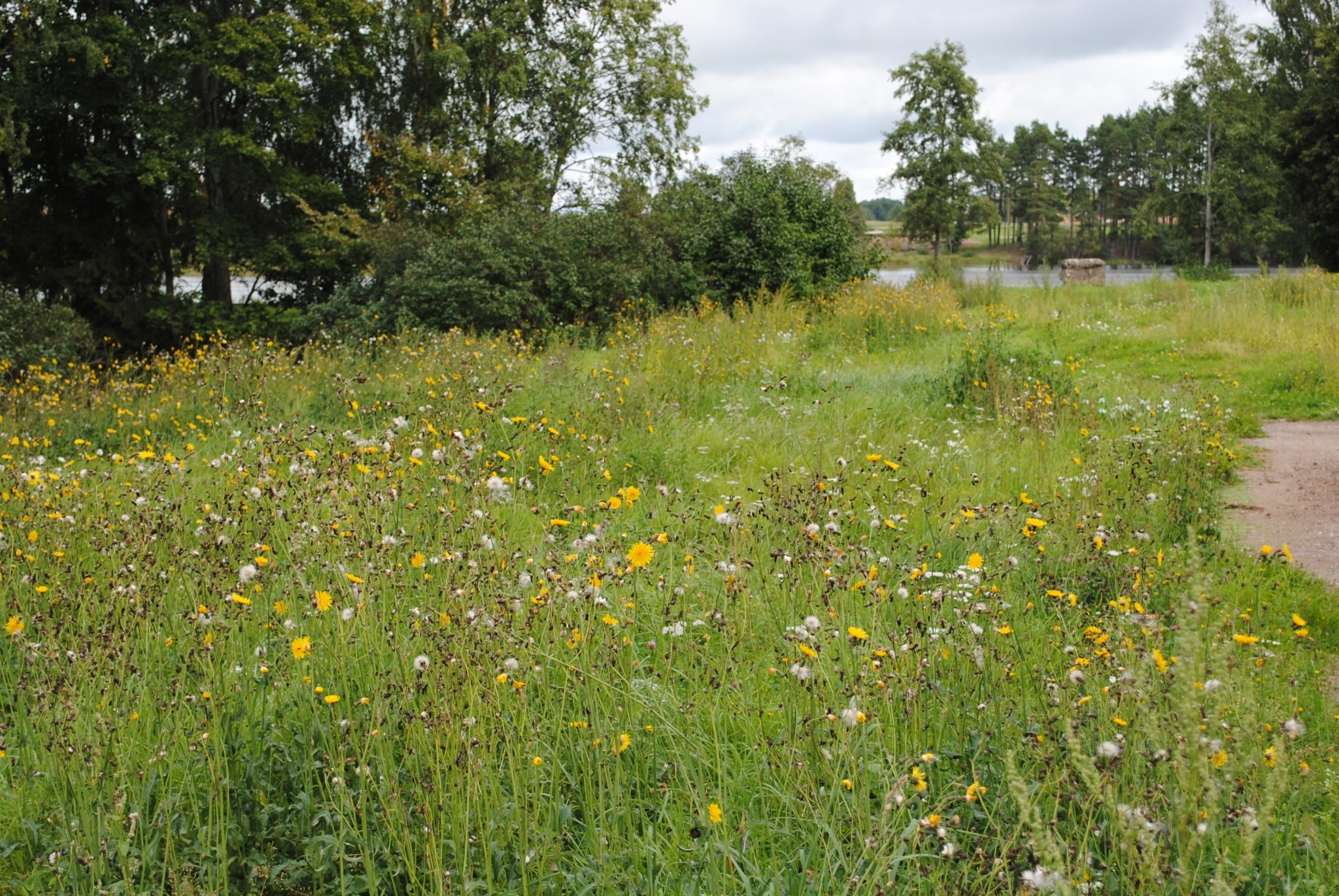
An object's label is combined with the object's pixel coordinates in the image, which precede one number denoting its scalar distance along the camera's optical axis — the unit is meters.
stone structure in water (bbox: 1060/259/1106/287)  21.44
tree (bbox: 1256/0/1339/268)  28.20
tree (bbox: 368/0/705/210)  20.02
